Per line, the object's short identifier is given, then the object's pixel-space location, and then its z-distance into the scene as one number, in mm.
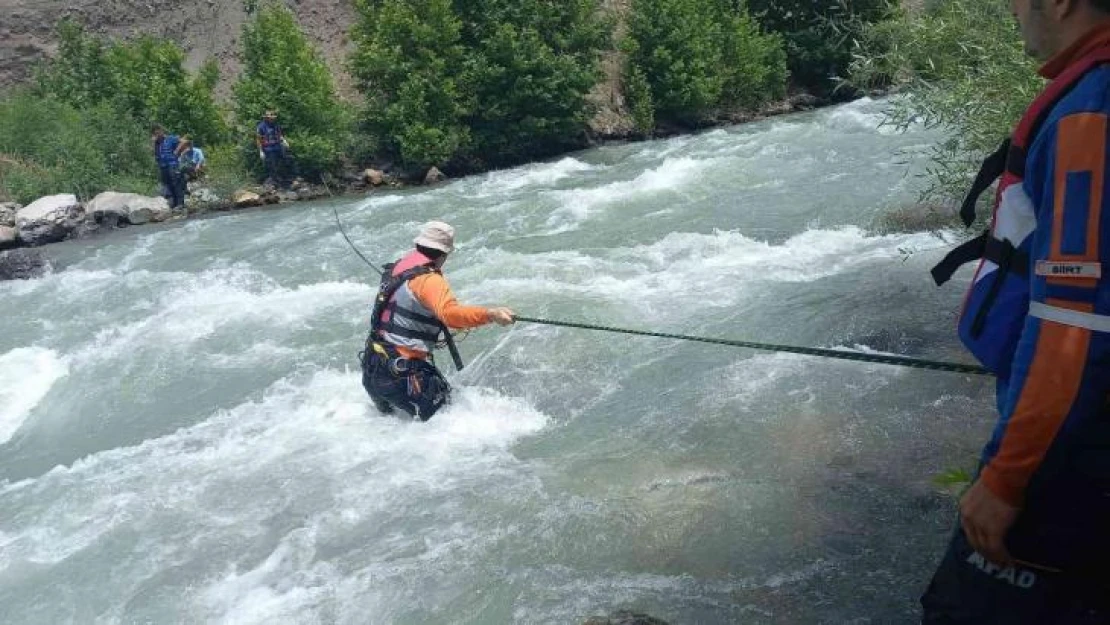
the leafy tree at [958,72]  6195
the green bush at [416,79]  19562
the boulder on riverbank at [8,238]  16109
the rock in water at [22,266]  13406
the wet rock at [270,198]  18453
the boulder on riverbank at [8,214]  16719
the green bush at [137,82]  20844
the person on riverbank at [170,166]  17812
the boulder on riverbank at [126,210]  17125
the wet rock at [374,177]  19516
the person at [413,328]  5918
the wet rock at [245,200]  18172
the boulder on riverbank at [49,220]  16281
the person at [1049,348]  1553
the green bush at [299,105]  19281
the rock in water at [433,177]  19364
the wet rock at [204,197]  18234
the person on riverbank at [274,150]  18703
